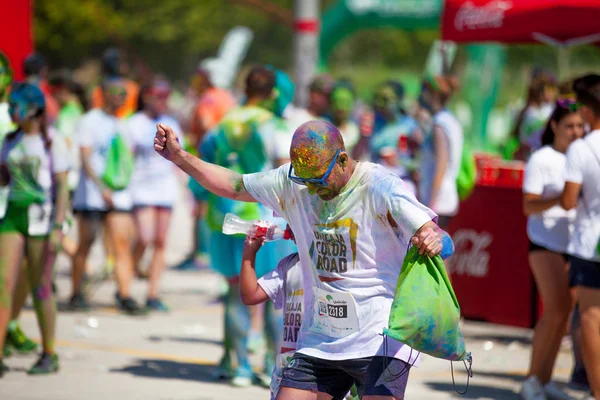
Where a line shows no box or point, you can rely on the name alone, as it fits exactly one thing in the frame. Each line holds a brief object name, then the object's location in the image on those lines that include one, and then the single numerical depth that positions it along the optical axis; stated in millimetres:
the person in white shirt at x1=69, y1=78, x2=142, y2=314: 18520
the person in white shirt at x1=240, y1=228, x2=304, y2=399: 8808
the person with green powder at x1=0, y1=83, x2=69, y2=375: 13015
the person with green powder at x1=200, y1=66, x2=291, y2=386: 13151
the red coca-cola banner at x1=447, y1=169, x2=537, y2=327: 16914
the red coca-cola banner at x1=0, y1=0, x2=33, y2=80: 21401
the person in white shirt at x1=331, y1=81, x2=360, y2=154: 17989
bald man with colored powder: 7934
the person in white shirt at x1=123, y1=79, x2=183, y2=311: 18935
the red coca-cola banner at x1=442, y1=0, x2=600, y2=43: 18032
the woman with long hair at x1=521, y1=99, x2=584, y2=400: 12506
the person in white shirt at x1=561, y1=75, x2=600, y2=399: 11274
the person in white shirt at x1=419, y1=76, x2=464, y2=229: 16040
